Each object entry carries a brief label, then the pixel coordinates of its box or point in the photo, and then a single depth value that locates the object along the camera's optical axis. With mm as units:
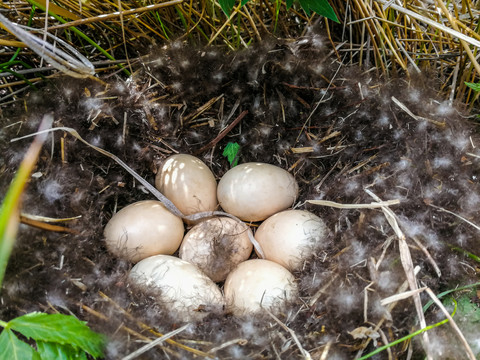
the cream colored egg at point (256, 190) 267
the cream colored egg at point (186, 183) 272
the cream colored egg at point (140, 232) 251
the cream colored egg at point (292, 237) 248
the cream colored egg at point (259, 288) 229
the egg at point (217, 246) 261
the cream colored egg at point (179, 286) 225
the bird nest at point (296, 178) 200
